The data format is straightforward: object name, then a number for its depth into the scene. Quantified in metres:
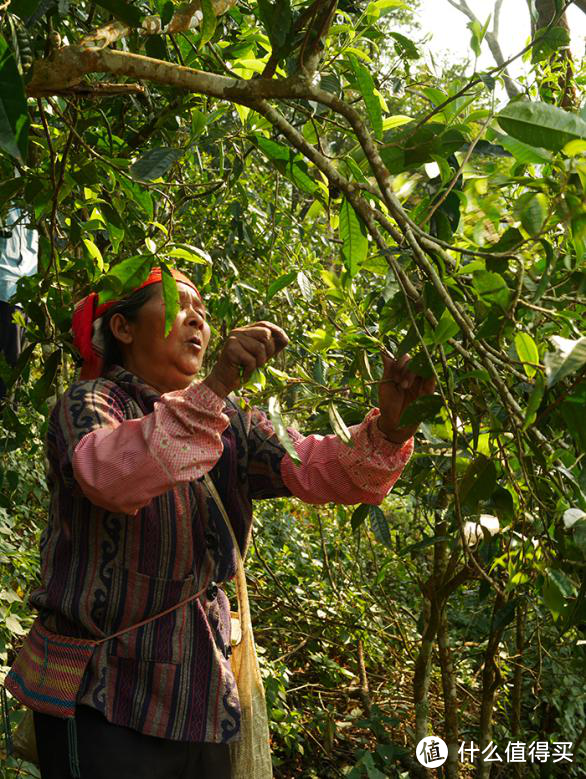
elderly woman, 1.47
